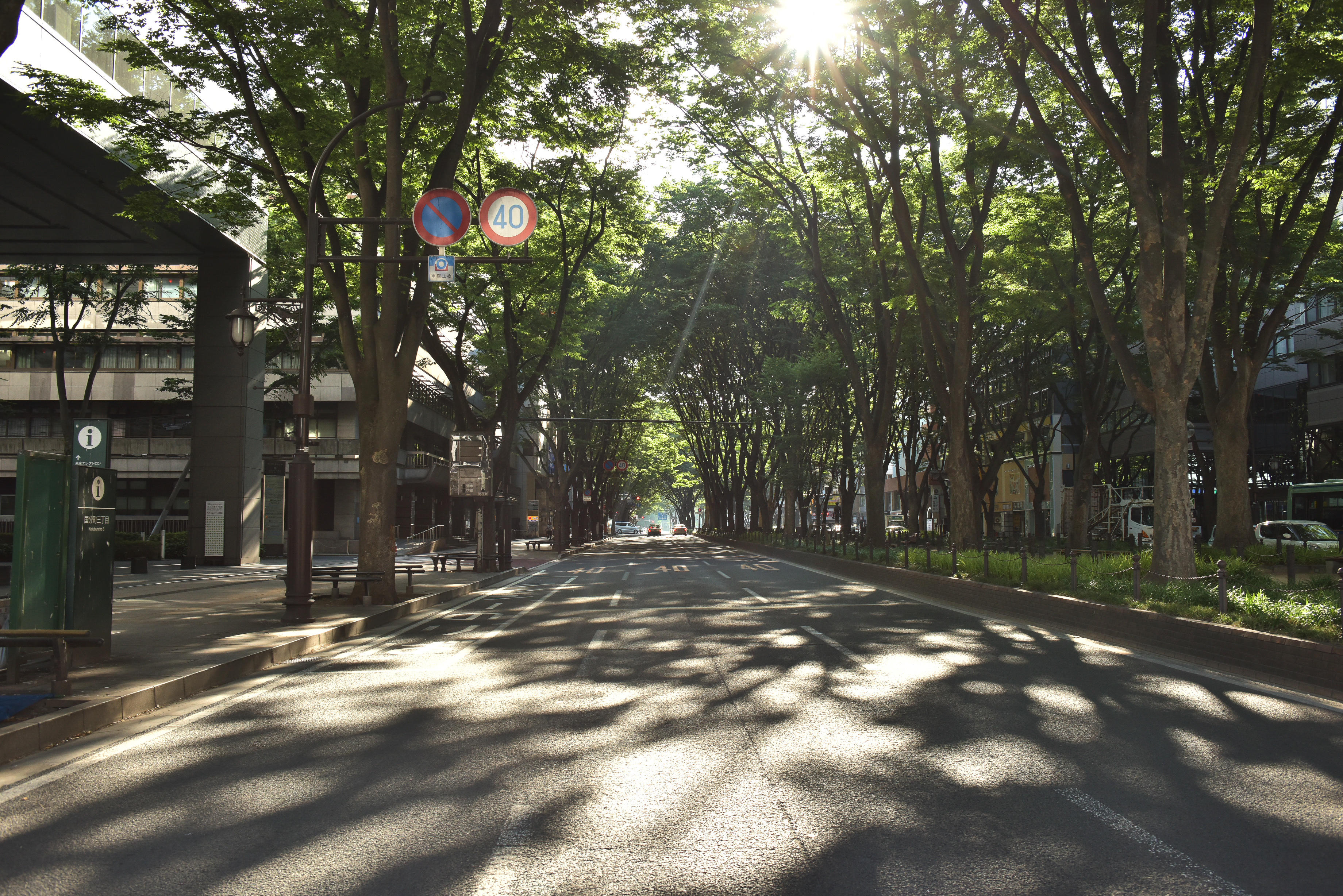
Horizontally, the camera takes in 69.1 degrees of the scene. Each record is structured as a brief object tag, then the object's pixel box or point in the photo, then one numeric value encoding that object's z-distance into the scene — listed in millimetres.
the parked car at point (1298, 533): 29578
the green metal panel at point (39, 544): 8078
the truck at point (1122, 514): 41156
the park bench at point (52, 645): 7152
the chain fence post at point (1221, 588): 10789
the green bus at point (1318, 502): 34500
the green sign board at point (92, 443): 9422
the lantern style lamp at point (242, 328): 15930
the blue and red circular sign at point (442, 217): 14094
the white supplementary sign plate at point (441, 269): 14047
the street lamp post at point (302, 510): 13031
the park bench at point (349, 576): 15891
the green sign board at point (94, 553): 8641
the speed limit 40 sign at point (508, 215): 14312
